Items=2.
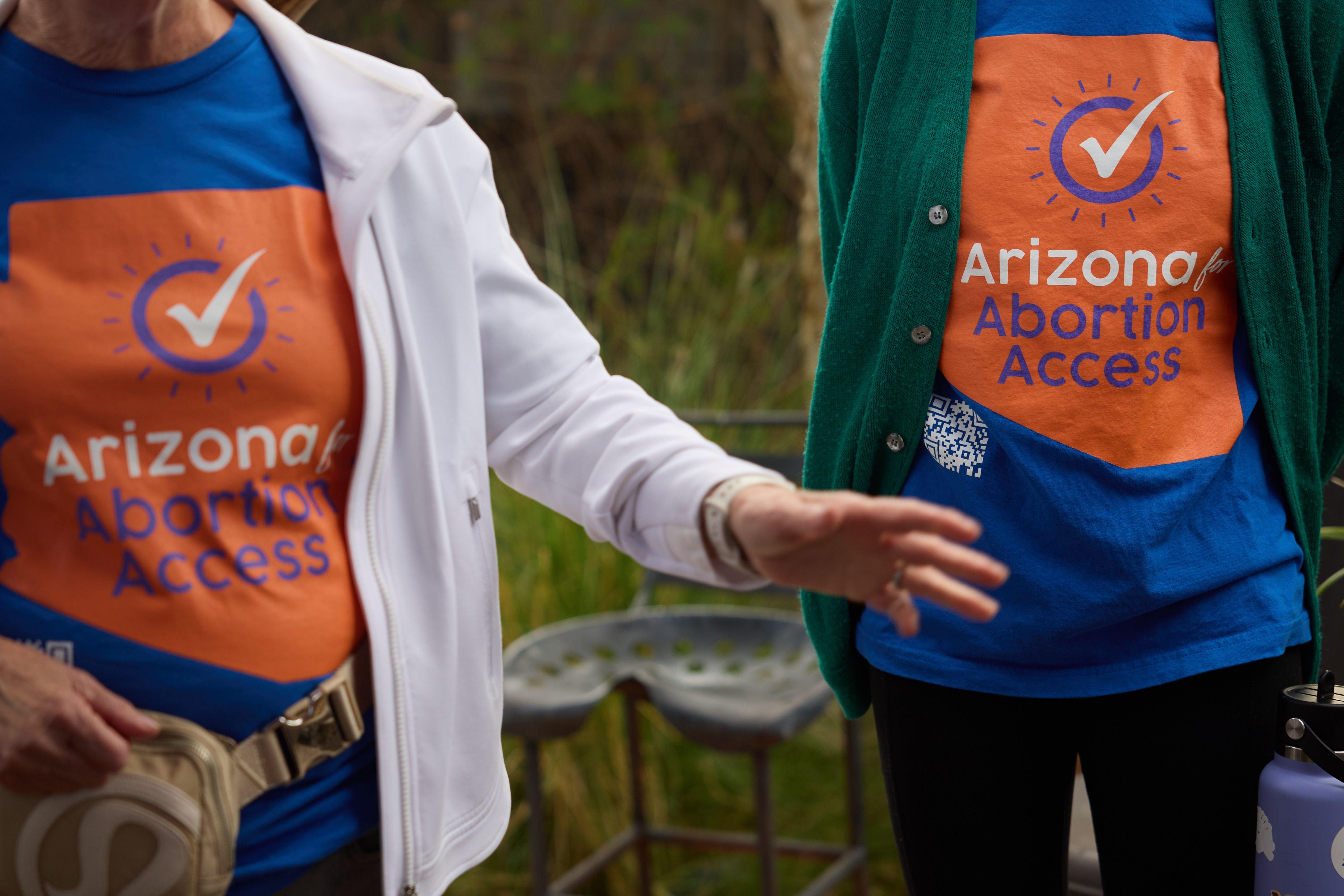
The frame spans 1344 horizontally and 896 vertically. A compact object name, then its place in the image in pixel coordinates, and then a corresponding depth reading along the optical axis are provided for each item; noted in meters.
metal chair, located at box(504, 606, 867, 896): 2.28
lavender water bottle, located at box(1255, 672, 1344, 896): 1.15
